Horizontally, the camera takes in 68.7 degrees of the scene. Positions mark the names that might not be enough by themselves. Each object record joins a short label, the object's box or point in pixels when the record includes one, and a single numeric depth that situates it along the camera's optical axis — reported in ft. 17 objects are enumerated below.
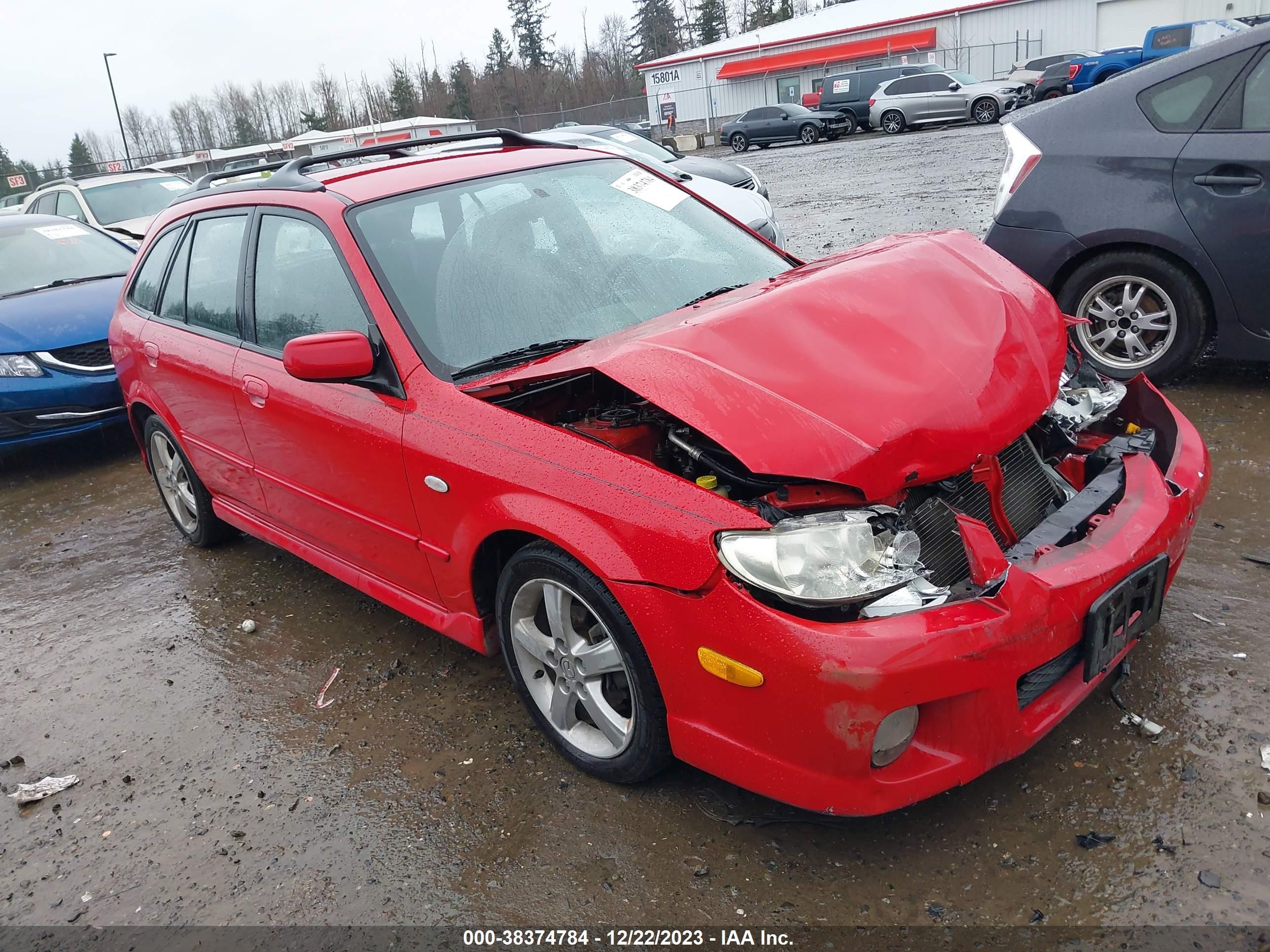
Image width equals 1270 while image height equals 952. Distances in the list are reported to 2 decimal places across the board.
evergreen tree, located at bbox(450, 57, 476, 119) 233.76
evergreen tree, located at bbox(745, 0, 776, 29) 238.07
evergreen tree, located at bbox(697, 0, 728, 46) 238.68
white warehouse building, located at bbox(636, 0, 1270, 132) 114.52
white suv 40.29
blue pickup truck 80.07
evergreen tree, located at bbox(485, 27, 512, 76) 254.39
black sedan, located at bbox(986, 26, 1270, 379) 14.12
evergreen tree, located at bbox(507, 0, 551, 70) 257.96
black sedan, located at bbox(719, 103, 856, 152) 92.94
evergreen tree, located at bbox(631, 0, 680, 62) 256.11
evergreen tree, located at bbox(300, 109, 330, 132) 261.03
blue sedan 19.99
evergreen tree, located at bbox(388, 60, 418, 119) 246.47
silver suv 82.33
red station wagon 7.02
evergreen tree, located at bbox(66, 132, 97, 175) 264.46
